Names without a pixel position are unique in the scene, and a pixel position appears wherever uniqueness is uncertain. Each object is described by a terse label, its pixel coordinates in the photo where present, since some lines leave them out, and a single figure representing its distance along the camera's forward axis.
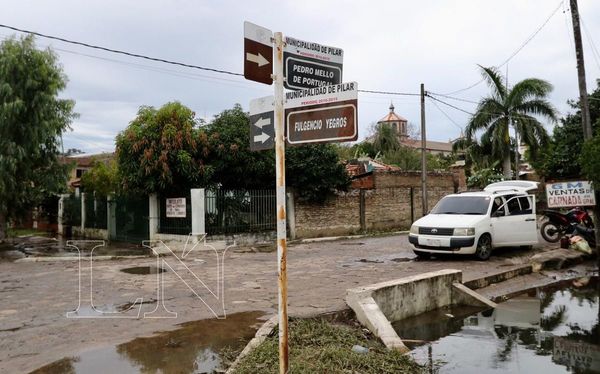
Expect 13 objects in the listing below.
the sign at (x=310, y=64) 4.11
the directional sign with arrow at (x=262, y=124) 4.14
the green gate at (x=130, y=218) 18.59
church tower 99.31
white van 11.93
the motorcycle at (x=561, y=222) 14.77
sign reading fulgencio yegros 3.82
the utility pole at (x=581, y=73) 14.16
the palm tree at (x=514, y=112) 27.28
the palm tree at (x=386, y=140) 47.53
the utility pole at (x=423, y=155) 22.38
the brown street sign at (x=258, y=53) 3.97
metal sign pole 3.88
